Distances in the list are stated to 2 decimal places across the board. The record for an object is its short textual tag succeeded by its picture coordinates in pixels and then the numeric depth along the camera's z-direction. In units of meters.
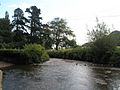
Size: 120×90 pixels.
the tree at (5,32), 21.83
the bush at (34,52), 11.84
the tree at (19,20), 24.54
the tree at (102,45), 14.16
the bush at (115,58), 13.06
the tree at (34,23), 24.21
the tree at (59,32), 29.23
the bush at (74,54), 16.07
